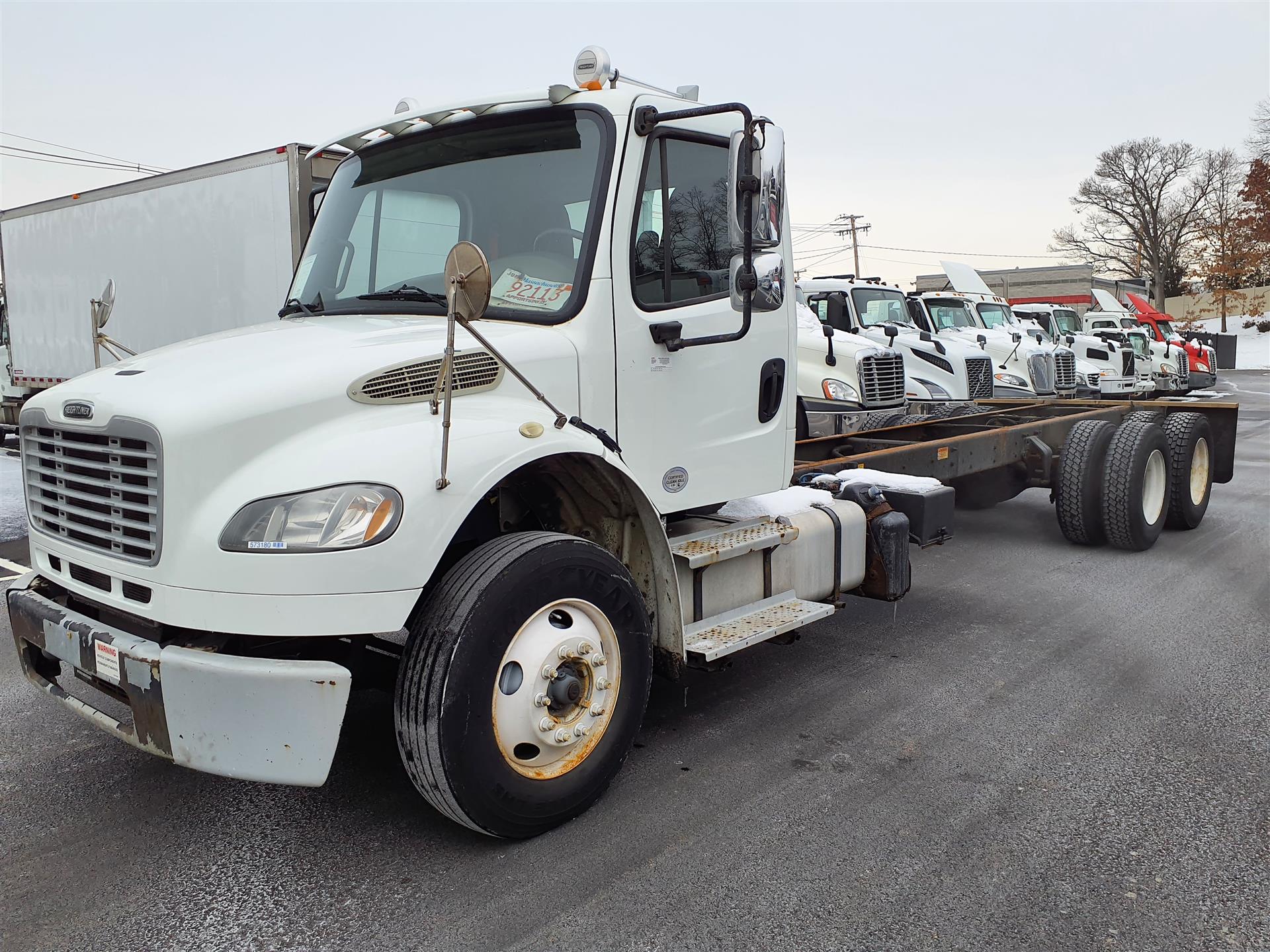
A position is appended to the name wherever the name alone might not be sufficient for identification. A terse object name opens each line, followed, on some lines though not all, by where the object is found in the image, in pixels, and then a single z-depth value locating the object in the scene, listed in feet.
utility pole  224.12
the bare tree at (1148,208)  213.46
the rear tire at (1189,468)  27.27
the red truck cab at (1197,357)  89.66
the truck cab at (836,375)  39.17
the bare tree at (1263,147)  182.60
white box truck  33.19
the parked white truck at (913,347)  50.01
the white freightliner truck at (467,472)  9.36
